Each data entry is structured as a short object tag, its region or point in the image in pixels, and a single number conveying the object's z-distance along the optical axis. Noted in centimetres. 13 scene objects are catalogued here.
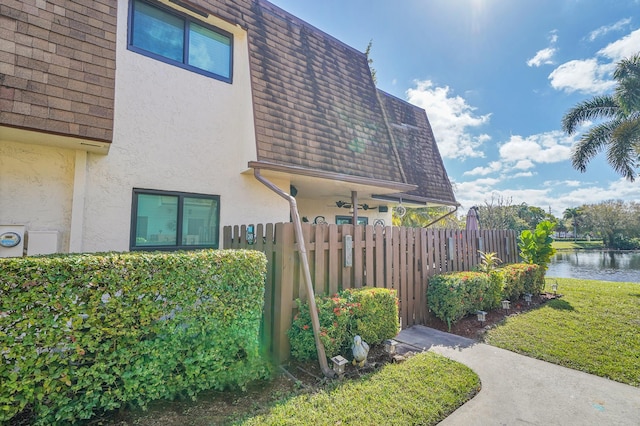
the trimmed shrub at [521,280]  716
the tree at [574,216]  5895
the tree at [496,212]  2731
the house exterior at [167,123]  412
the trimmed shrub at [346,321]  391
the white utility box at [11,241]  394
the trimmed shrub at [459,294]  572
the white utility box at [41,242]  408
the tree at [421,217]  1905
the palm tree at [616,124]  1201
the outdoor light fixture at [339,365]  361
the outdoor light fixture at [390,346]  414
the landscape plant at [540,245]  888
